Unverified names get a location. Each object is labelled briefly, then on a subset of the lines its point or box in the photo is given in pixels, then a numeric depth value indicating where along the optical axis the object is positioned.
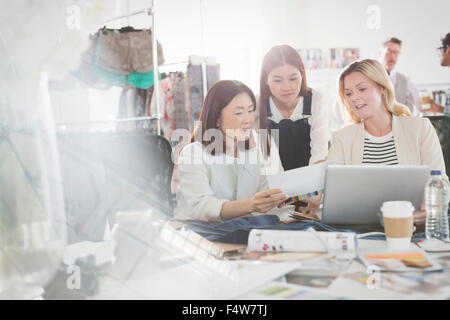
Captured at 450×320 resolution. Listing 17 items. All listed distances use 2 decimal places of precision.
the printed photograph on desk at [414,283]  0.74
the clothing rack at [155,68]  2.92
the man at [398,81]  3.21
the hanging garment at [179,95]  3.48
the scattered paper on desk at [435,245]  1.02
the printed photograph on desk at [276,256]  0.95
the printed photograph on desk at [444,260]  0.90
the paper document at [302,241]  1.00
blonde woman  1.83
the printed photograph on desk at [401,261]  0.87
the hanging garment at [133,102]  3.26
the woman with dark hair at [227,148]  1.75
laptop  1.15
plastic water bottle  1.15
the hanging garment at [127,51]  3.08
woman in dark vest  2.20
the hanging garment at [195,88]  3.45
